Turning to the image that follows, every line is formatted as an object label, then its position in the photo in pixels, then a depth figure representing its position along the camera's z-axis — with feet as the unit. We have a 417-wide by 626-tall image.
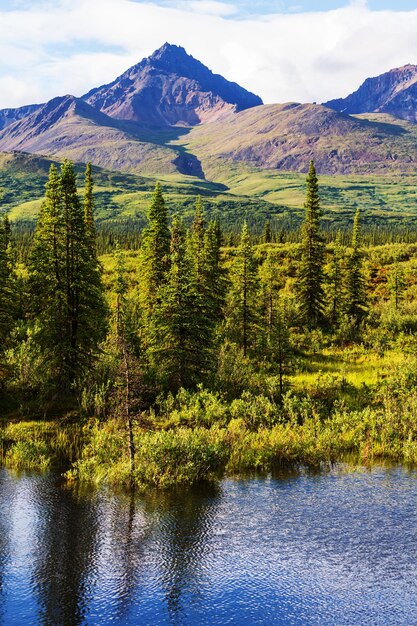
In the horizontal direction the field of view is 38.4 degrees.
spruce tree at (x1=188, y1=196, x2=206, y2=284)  185.17
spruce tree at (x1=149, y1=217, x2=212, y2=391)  134.41
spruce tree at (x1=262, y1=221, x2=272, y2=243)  419.52
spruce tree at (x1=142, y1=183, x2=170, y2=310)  167.02
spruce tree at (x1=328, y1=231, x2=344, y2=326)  221.66
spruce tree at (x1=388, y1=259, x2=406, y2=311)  242.58
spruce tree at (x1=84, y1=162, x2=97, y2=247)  220.45
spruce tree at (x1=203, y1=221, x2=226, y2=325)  198.96
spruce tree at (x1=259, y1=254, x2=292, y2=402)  131.03
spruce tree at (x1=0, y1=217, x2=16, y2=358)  126.82
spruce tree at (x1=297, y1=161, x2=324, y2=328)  218.18
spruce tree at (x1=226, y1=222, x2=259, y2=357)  175.11
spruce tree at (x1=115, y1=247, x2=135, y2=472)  90.48
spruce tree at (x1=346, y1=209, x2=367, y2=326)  215.72
